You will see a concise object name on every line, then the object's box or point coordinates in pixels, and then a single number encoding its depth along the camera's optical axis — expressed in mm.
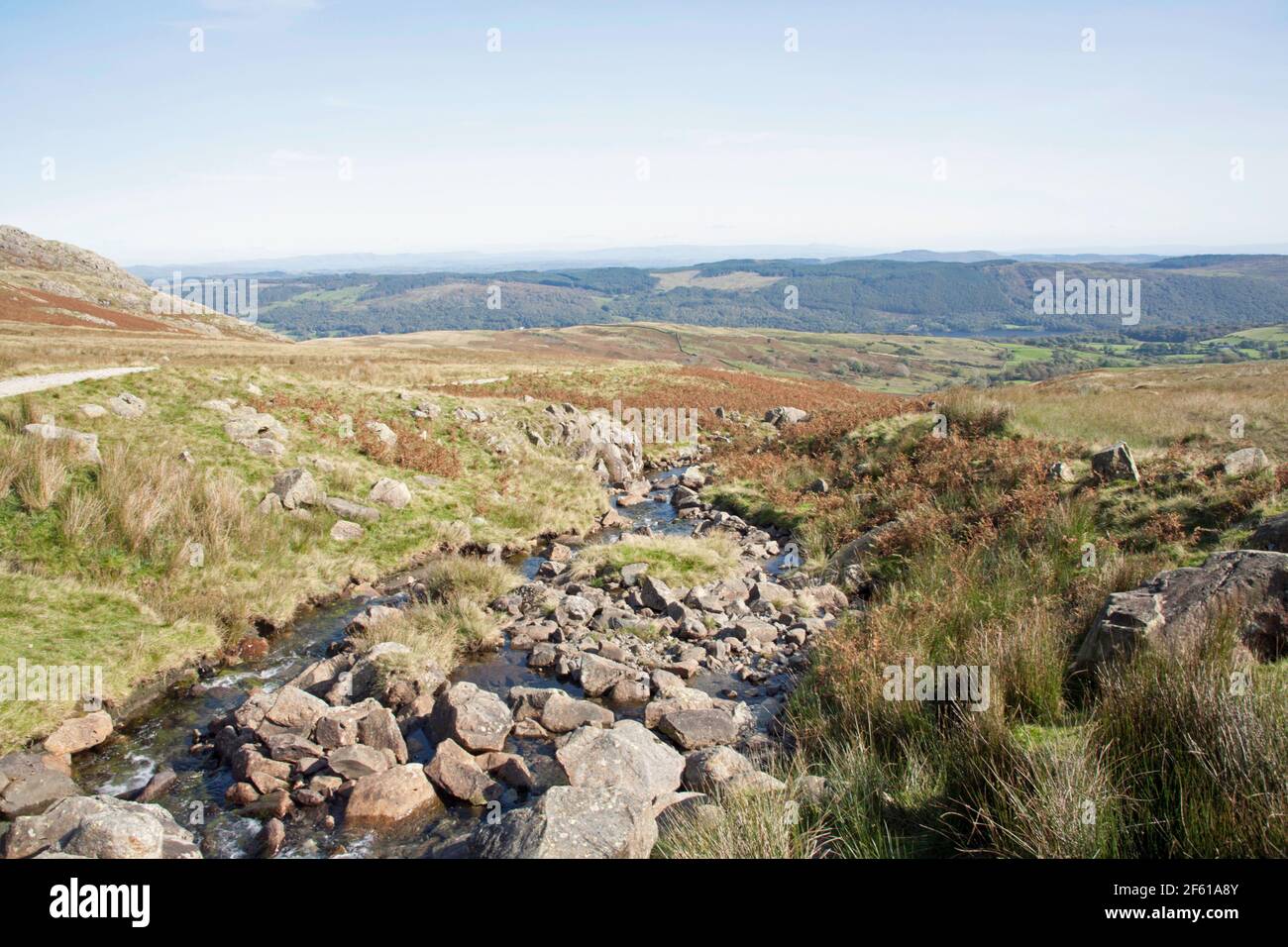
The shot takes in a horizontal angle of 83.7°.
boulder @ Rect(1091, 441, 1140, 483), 13961
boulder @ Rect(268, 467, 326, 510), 16109
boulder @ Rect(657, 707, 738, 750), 8594
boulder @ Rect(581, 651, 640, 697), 10305
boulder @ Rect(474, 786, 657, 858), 5520
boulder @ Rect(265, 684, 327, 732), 8945
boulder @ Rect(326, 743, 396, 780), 7977
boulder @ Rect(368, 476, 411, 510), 17875
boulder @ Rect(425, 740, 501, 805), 7676
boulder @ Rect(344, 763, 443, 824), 7336
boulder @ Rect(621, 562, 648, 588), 14406
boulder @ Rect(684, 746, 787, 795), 6882
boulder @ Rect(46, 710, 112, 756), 8516
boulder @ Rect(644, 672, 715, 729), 9172
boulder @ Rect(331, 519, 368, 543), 15874
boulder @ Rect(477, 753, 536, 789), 7910
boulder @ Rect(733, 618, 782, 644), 11828
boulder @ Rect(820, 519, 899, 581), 14758
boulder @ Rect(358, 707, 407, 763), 8531
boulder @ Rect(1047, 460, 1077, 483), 14773
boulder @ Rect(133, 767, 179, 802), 7746
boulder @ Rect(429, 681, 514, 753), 8617
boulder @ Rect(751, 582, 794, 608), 13203
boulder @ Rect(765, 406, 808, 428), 35781
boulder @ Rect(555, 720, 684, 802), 7221
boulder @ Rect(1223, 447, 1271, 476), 12500
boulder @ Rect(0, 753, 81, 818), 7262
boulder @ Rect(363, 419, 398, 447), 21281
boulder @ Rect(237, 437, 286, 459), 17855
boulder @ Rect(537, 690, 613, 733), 9219
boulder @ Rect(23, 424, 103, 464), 14703
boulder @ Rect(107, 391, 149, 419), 17438
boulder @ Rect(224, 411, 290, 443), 18094
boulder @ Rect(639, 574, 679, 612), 13281
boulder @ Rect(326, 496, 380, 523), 16594
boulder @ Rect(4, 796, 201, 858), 5898
